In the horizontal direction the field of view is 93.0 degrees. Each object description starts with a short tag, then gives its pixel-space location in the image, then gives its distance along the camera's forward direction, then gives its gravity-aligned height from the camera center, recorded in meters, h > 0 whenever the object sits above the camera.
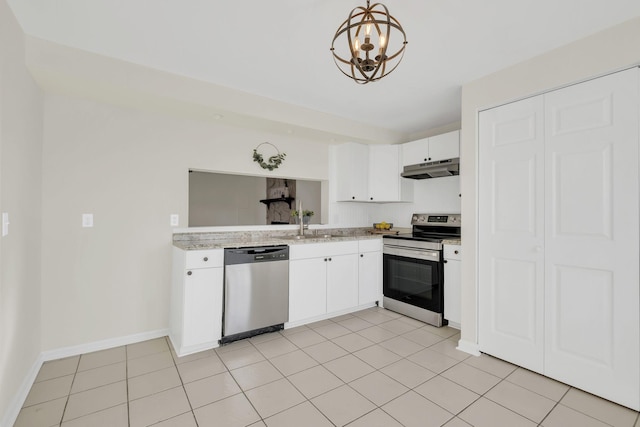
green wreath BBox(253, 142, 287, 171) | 3.42 +0.63
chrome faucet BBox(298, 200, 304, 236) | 3.76 -0.07
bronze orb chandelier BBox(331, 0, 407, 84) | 1.36 +1.14
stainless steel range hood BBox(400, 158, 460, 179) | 3.35 +0.54
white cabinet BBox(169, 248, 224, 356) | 2.50 -0.73
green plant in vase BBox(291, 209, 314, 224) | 3.81 +0.00
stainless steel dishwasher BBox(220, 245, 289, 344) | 2.69 -0.71
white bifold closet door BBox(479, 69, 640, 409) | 1.85 -0.14
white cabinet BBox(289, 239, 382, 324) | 3.11 -0.70
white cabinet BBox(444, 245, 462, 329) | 3.03 -0.69
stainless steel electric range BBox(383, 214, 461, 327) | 3.14 -0.60
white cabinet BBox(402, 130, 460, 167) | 3.36 +0.79
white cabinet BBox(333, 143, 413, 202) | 3.98 +0.54
